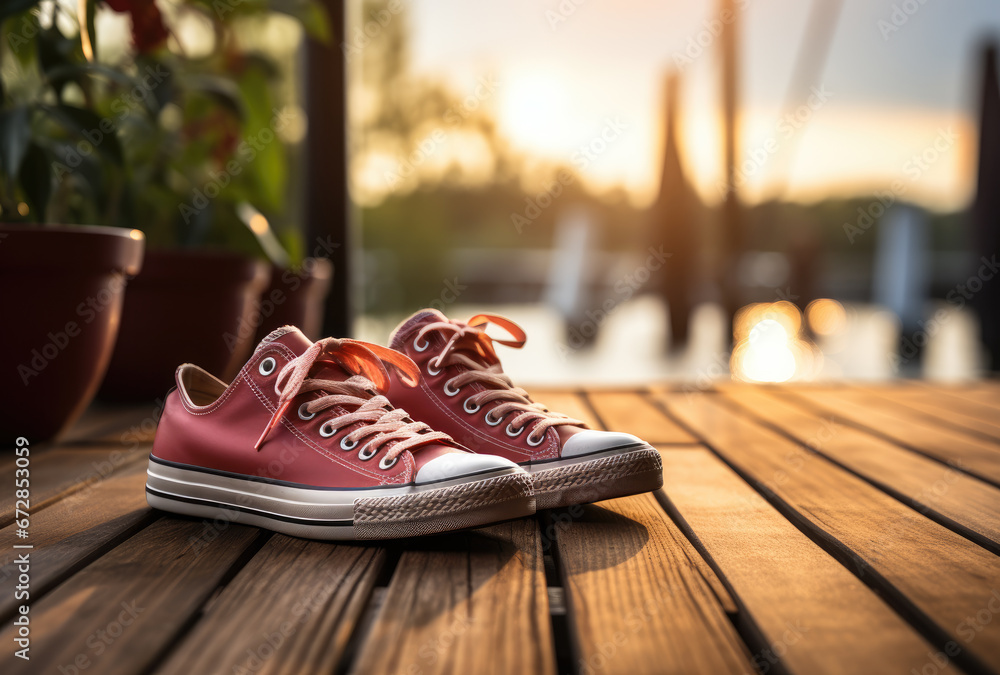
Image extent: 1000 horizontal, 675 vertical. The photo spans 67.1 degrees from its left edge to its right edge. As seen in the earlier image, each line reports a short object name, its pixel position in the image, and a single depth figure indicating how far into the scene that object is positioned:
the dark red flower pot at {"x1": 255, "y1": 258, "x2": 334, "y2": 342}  1.89
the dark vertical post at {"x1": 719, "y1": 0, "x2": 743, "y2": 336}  2.53
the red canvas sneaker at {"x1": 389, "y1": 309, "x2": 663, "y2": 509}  0.84
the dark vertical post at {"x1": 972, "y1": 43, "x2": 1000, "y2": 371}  2.78
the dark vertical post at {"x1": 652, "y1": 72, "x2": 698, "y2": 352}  3.27
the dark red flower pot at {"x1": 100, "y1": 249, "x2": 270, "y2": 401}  1.60
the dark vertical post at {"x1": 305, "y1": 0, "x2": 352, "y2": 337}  2.20
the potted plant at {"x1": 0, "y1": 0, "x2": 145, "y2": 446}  1.16
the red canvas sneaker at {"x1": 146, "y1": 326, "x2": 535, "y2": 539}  0.73
